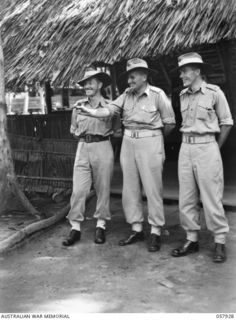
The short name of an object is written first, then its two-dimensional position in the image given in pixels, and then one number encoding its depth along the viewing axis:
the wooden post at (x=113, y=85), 9.46
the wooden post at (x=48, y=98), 10.13
